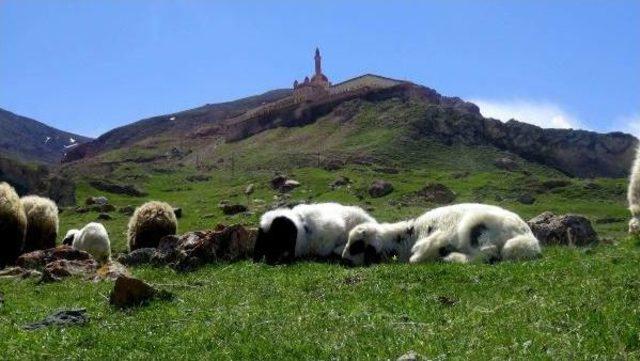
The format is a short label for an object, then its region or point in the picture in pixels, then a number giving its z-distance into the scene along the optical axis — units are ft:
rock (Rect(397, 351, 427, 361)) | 29.30
